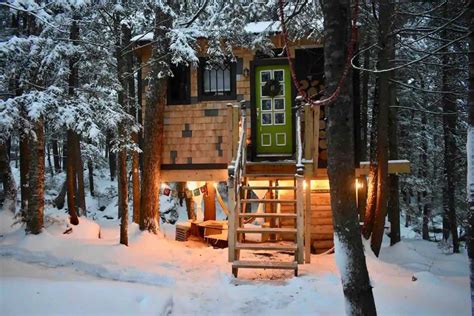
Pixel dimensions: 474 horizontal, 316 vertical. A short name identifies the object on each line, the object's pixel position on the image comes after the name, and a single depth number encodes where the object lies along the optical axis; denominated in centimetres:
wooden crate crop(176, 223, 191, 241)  1230
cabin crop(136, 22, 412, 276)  1076
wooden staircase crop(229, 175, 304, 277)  733
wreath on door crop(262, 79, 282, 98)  1116
